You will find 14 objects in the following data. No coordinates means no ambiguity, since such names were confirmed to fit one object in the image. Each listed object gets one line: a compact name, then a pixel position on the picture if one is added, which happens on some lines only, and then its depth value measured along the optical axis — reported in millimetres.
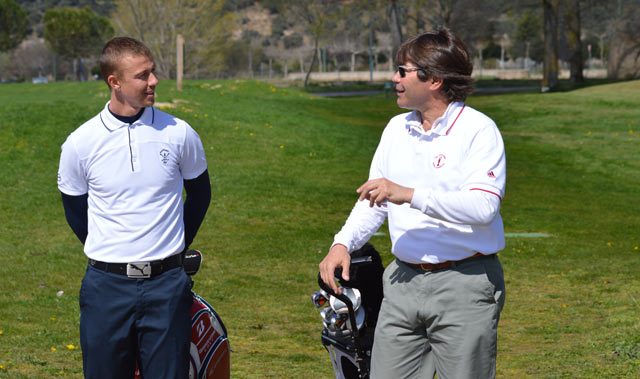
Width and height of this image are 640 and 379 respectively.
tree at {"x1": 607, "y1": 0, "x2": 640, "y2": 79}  49219
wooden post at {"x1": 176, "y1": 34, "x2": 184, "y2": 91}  27359
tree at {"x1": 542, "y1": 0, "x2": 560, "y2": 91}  41875
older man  3295
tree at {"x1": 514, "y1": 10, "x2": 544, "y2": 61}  96162
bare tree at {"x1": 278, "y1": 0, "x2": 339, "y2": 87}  67375
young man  3684
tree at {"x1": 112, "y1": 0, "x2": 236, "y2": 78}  51406
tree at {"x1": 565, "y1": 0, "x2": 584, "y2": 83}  49219
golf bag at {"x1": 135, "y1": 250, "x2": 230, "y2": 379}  3980
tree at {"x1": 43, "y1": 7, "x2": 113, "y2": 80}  81688
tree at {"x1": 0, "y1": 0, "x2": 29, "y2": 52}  83938
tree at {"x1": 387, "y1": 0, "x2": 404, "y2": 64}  45812
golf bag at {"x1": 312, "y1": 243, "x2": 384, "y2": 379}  3887
